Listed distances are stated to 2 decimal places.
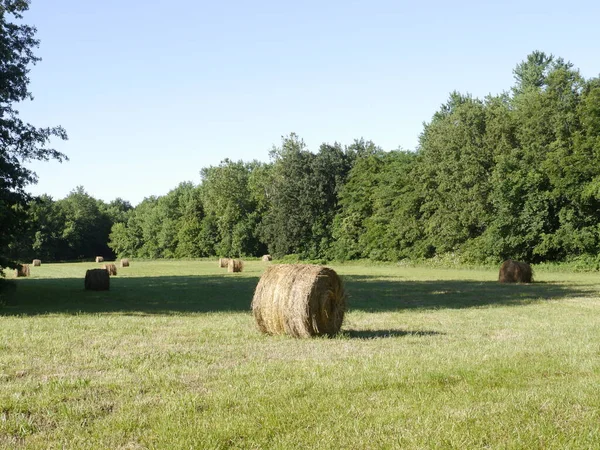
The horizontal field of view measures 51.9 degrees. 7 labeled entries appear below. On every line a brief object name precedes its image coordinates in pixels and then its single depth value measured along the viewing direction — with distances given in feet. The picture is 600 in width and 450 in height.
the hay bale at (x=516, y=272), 98.27
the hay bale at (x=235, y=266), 152.54
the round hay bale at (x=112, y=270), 142.92
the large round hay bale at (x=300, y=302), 39.19
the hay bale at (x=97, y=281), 86.53
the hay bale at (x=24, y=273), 140.38
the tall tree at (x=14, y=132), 68.31
